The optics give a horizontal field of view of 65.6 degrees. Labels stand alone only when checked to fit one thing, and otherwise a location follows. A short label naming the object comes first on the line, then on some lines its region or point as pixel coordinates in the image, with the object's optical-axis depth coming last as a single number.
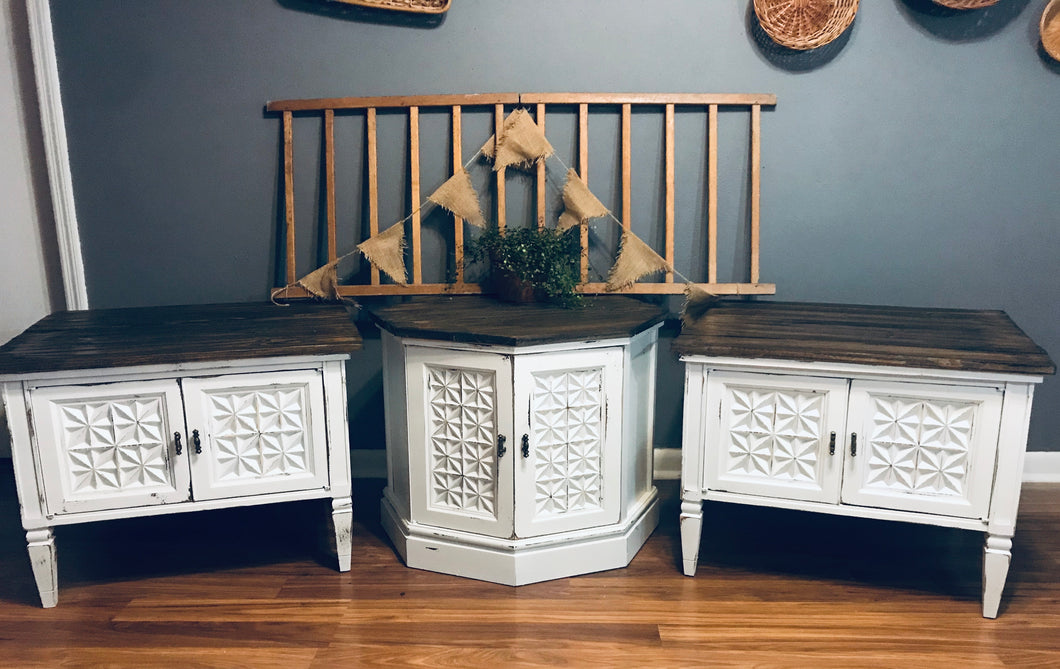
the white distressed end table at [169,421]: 1.89
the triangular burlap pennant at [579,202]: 2.44
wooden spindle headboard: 2.44
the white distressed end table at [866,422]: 1.85
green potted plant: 2.29
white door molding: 2.45
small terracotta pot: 2.32
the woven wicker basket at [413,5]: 2.41
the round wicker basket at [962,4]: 2.33
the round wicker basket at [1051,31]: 2.38
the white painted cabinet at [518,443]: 2.01
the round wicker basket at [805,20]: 2.36
